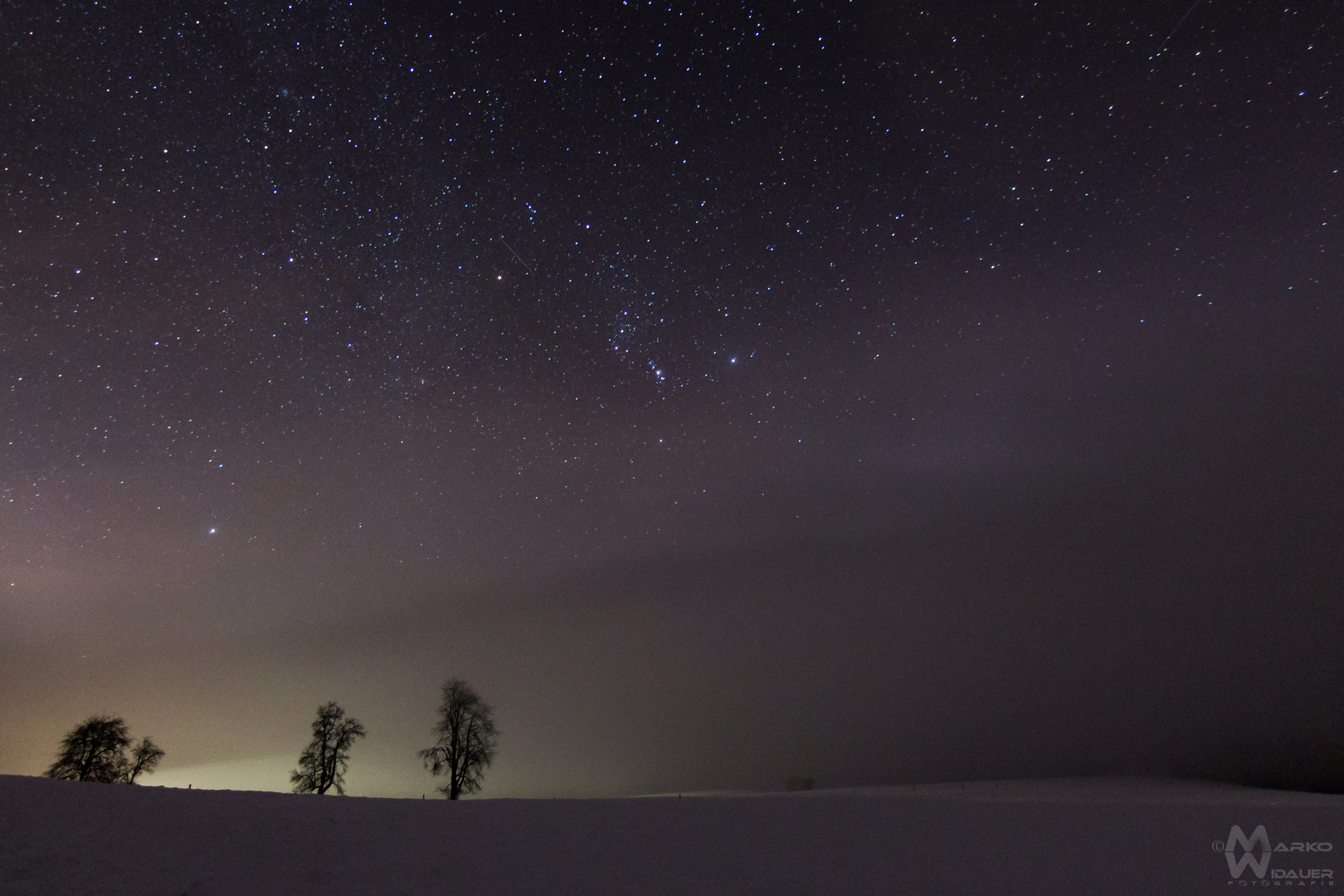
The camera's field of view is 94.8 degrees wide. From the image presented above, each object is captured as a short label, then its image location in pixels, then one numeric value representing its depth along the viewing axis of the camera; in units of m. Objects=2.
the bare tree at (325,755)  28.52
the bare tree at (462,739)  28.81
